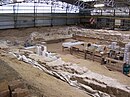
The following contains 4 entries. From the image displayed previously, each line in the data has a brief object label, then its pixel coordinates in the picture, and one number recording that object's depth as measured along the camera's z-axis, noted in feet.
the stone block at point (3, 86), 10.52
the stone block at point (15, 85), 10.69
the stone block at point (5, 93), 10.27
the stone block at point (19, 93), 10.00
